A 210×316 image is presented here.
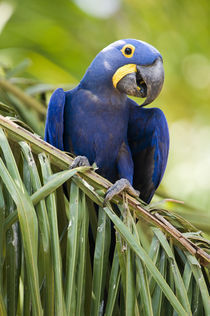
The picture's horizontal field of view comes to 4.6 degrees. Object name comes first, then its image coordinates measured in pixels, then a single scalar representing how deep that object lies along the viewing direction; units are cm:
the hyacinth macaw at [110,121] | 534
